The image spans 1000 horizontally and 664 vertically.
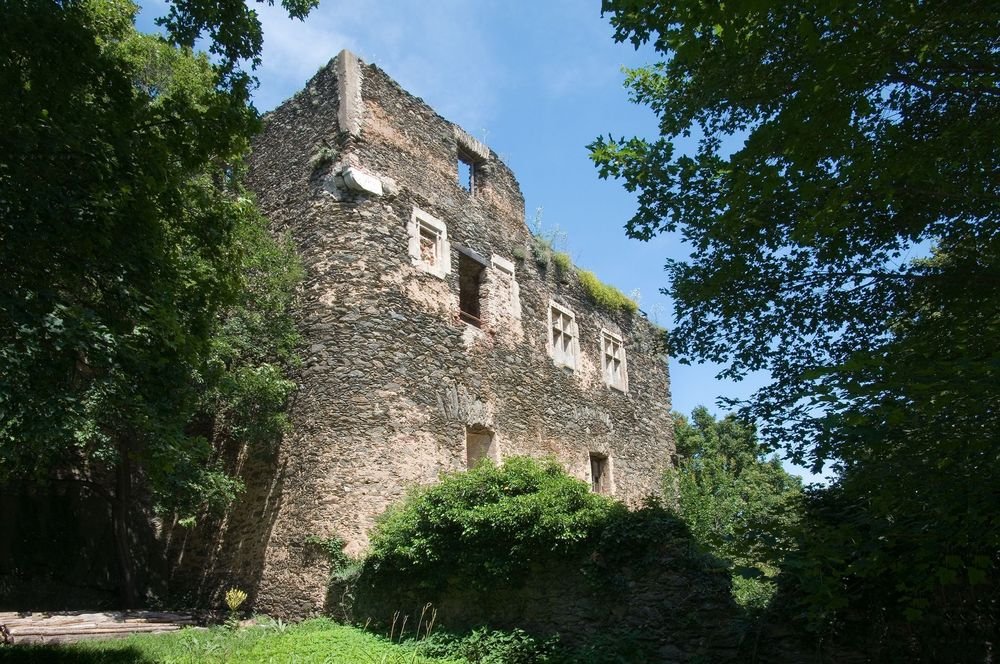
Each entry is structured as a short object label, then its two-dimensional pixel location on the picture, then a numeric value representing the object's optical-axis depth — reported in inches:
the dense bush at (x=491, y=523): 350.6
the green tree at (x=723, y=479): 438.2
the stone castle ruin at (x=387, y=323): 432.8
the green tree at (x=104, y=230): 227.8
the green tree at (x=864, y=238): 192.1
